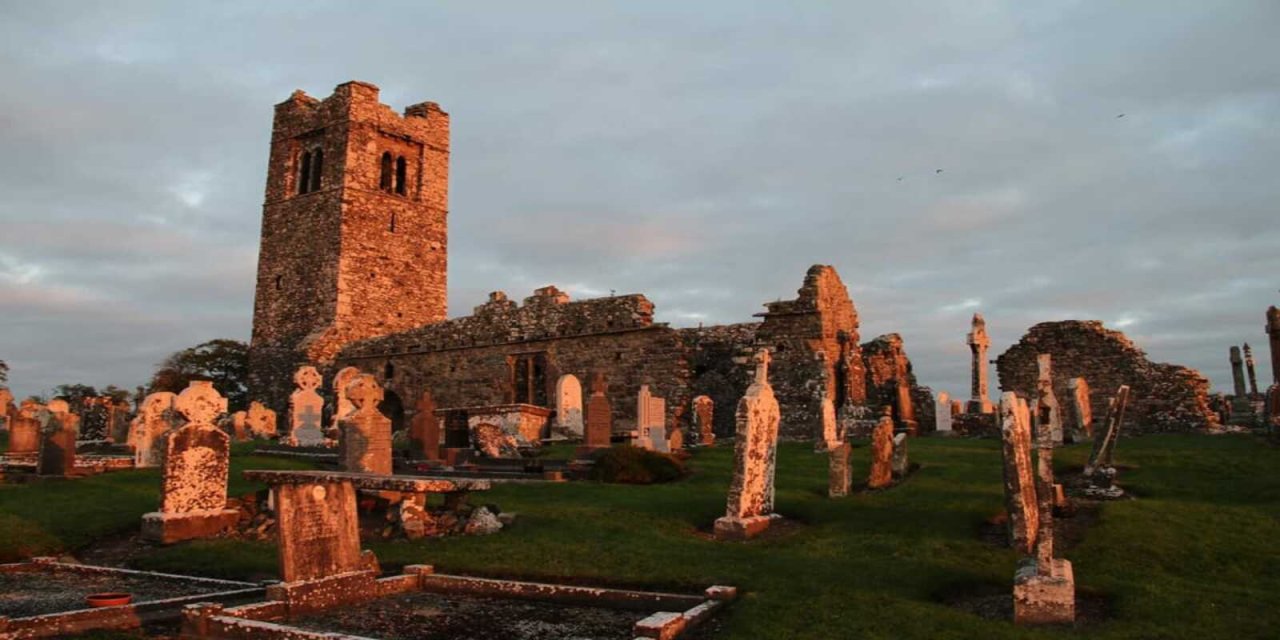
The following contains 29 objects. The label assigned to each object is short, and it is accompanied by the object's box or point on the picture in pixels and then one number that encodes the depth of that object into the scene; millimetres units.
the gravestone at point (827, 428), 17516
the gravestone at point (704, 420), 21828
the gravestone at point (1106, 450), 11508
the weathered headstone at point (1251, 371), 31484
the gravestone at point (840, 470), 11945
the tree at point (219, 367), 37656
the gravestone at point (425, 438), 17656
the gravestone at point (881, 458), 12718
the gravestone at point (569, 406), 23297
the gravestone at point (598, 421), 17812
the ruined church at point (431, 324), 23828
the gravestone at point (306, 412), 23234
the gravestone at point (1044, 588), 6512
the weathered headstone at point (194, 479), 10586
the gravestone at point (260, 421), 27203
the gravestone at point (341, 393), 24656
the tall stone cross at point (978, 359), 24969
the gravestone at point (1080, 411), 18969
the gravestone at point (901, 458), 13562
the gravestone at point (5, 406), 29266
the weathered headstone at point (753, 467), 9984
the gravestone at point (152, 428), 16953
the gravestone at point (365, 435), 12789
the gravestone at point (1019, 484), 8555
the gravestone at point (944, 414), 22438
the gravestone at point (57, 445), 14953
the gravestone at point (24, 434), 18391
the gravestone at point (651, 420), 18609
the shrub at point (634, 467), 14352
